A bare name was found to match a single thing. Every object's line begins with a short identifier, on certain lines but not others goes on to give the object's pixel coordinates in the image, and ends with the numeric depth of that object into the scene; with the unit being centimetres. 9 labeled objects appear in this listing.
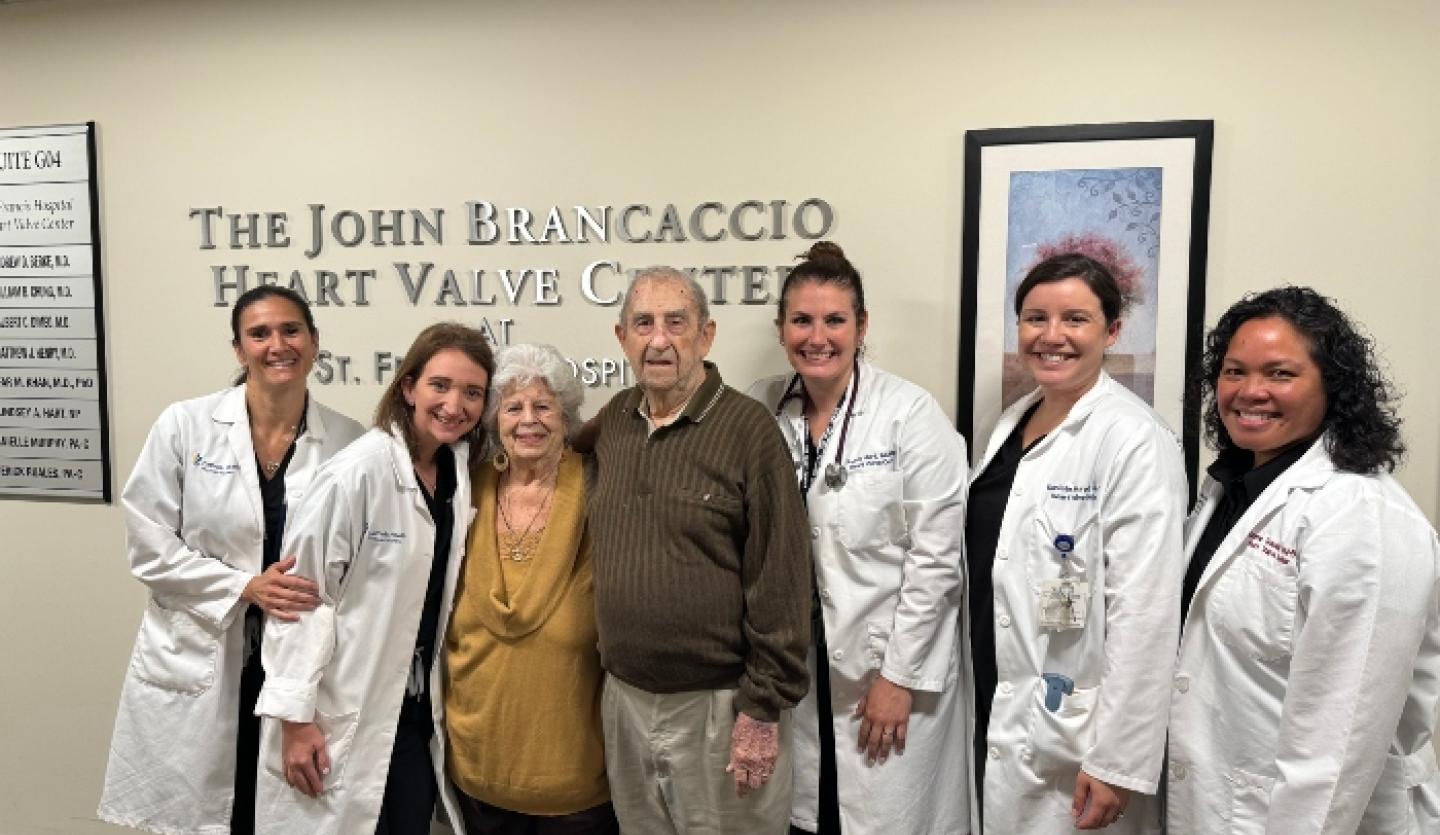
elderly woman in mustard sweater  175
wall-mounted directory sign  256
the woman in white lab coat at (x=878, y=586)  178
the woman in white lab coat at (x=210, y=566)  196
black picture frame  202
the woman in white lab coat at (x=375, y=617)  175
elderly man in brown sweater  165
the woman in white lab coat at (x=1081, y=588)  151
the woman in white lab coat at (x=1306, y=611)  128
